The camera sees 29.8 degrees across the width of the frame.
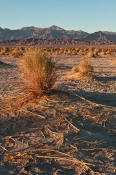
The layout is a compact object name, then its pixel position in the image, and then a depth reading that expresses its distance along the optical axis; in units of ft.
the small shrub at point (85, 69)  32.88
